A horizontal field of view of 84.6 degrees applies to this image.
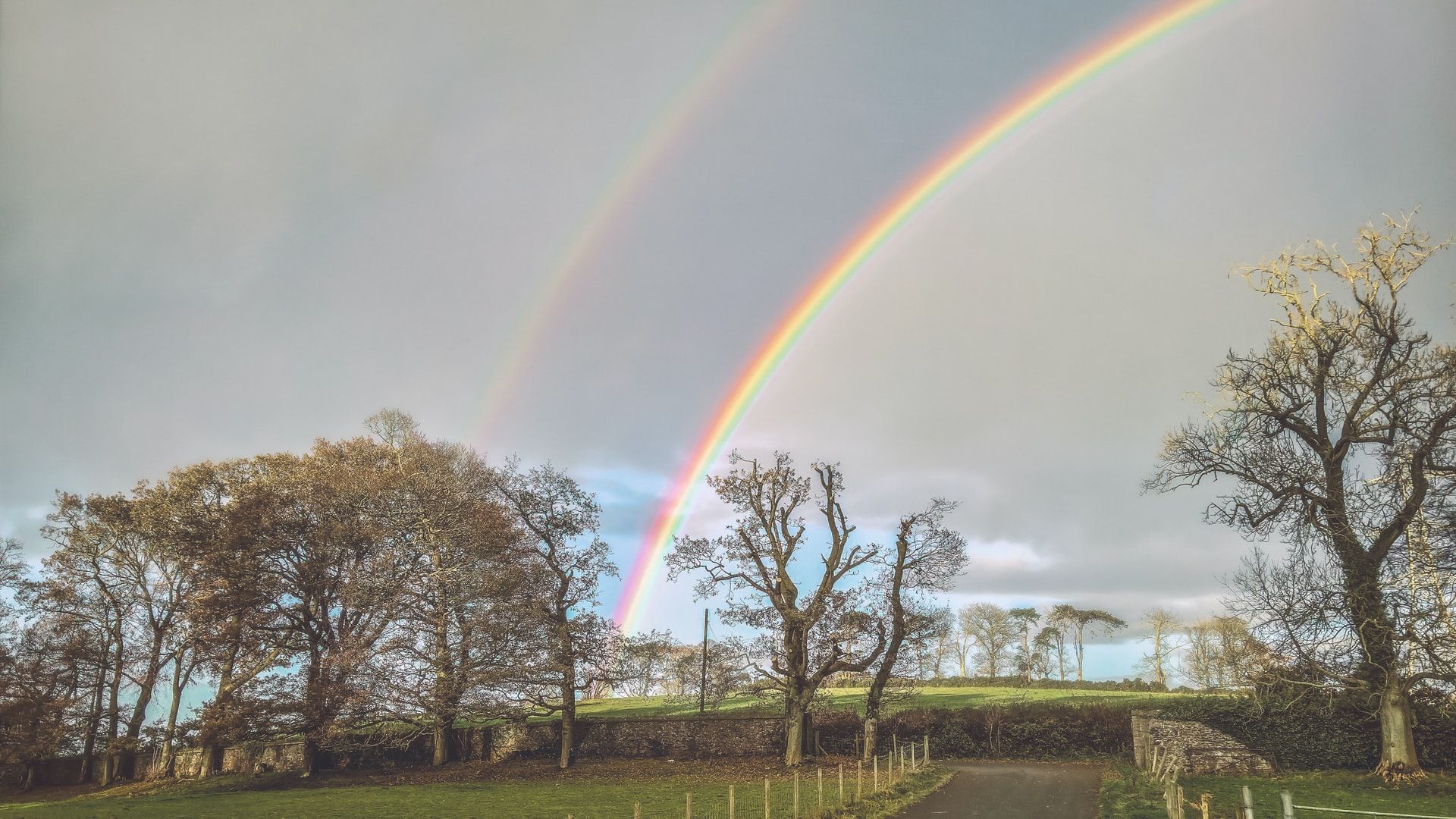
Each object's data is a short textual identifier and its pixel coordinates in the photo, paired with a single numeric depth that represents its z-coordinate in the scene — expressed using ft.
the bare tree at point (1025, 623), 276.62
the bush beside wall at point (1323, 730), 85.35
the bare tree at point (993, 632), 276.62
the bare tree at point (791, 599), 106.42
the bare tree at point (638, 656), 114.93
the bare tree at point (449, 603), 103.45
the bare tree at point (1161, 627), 251.39
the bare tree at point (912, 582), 112.27
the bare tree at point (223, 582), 104.83
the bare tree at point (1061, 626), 267.37
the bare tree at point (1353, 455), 70.90
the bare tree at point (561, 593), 110.22
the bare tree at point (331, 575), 102.27
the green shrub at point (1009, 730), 125.49
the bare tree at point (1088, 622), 262.47
